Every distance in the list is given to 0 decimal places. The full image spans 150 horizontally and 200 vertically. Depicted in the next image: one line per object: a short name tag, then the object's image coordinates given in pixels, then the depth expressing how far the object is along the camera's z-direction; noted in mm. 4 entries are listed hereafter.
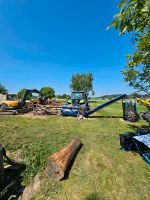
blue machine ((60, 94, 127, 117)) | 9811
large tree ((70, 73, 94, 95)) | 45061
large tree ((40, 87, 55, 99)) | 58560
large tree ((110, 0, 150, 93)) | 1396
